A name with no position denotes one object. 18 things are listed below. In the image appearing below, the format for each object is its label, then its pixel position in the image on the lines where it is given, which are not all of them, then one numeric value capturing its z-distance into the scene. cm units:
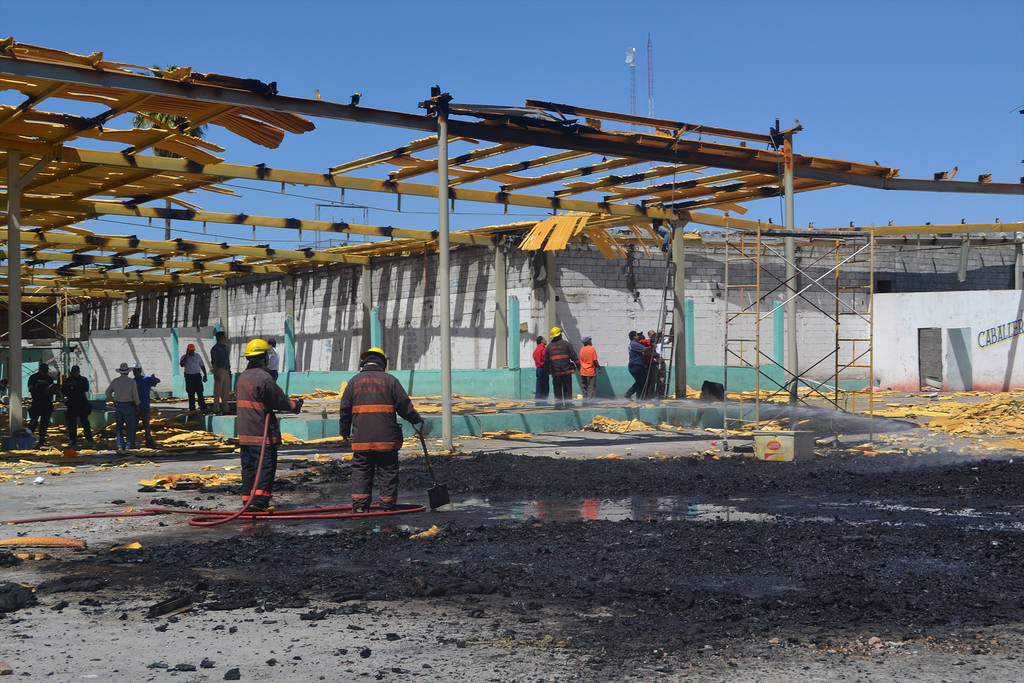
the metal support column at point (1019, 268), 3222
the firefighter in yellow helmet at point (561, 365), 2117
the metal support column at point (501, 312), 2652
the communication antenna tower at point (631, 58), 4572
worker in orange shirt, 2197
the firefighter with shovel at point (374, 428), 995
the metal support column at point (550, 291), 2562
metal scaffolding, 2725
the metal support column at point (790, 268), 1727
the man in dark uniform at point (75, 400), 1725
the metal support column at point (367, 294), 3125
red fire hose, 954
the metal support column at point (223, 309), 3747
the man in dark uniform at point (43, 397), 1738
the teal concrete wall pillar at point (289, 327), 3444
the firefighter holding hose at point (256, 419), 1002
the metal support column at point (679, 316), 2441
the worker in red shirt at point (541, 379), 2286
